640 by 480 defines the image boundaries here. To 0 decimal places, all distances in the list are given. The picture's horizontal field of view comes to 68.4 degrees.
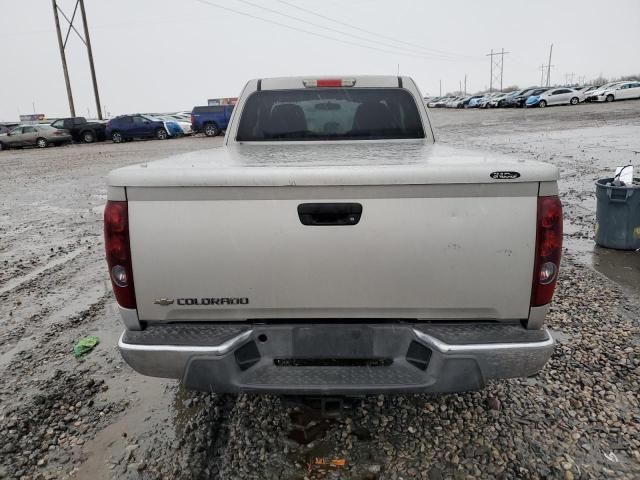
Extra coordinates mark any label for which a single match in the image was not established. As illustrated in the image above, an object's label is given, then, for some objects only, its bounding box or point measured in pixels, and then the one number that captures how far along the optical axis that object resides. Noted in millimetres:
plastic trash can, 5402
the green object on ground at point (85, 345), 3822
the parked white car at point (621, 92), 42219
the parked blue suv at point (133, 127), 29797
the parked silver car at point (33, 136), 29609
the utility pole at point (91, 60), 35681
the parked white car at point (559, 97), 43656
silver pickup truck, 2082
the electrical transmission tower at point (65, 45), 34719
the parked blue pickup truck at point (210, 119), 30656
